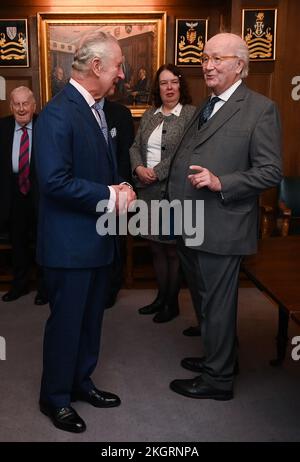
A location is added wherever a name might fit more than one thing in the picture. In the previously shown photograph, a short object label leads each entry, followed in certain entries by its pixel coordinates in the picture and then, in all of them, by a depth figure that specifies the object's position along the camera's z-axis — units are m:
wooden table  2.23
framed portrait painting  4.86
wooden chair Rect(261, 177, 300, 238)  4.75
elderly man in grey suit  2.45
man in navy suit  2.17
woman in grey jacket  3.66
